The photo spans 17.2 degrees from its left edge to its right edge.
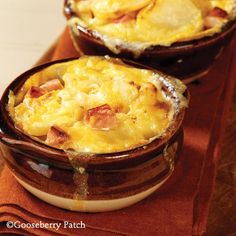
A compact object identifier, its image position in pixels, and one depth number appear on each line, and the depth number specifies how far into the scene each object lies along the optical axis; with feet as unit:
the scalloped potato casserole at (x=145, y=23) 1.86
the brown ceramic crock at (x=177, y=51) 1.86
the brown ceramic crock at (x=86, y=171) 1.48
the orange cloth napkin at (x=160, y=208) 1.53
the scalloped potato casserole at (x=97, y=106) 1.53
